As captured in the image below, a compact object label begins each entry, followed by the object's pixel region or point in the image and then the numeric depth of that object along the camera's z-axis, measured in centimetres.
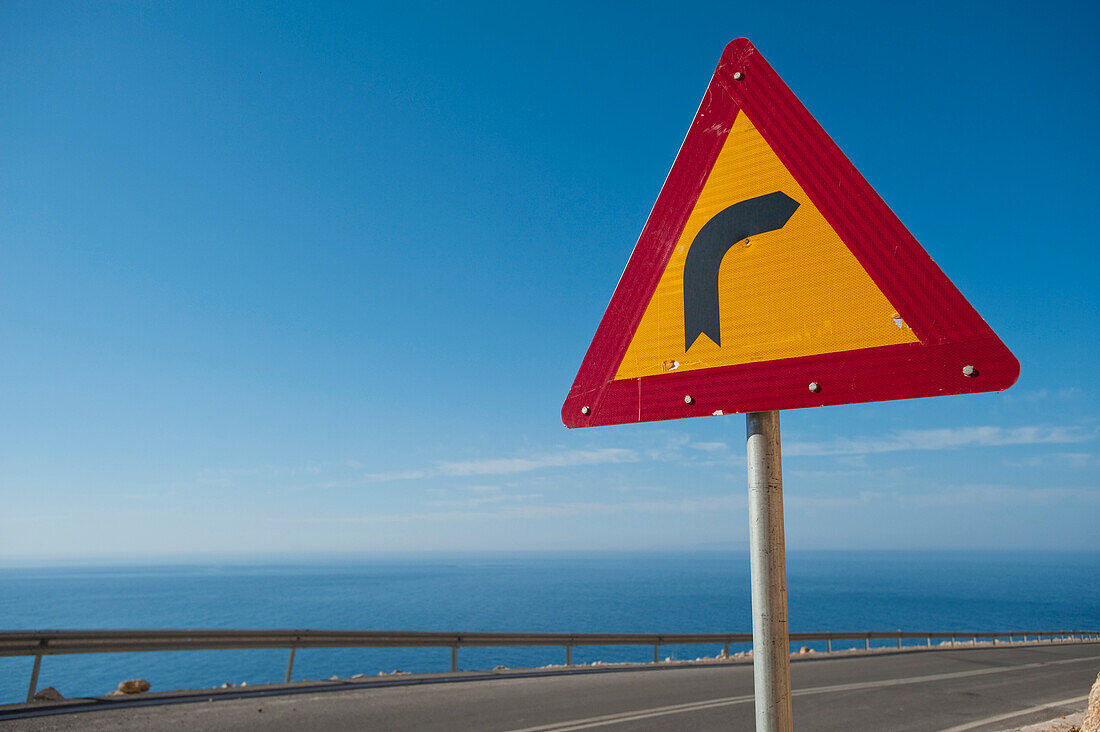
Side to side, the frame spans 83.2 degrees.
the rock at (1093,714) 414
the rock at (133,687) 926
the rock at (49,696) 857
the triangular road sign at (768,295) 142
